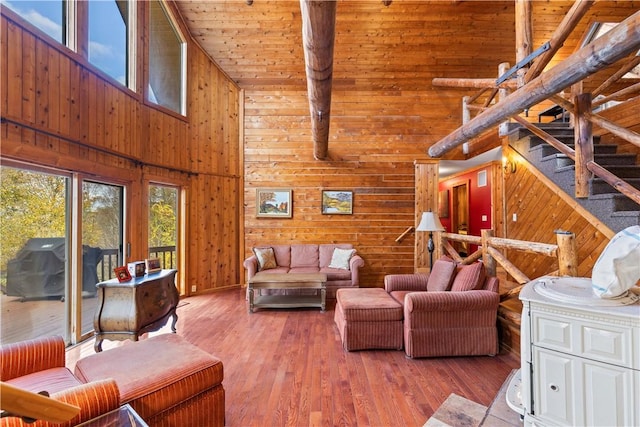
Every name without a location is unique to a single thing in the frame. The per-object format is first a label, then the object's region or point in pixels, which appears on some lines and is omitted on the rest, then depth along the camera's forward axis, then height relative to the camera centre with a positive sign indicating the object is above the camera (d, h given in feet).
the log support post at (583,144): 8.91 +2.37
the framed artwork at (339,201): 17.89 +0.98
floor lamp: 12.63 -0.39
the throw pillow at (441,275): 9.58 -2.28
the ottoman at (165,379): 4.50 -2.93
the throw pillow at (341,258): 15.74 -2.57
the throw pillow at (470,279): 8.82 -2.18
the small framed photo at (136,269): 8.75 -1.74
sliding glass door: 7.72 -1.19
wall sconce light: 13.87 +2.62
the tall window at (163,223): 13.82 -0.37
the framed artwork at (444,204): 27.51 +1.15
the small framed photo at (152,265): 9.46 -1.77
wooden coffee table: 12.84 -3.33
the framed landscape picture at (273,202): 17.87 +0.93
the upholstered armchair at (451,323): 8.25 -3.45
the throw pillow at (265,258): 15.60 -2.53
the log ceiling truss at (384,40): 14.44 +10.43
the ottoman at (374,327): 8.77 -3.73
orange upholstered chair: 3.61 -2.64
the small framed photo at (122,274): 8.23 -1.81
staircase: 8.33 +1.74
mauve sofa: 14.57 -2.86
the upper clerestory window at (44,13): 7.45 +6.20
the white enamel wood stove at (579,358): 4.05 -2.40
